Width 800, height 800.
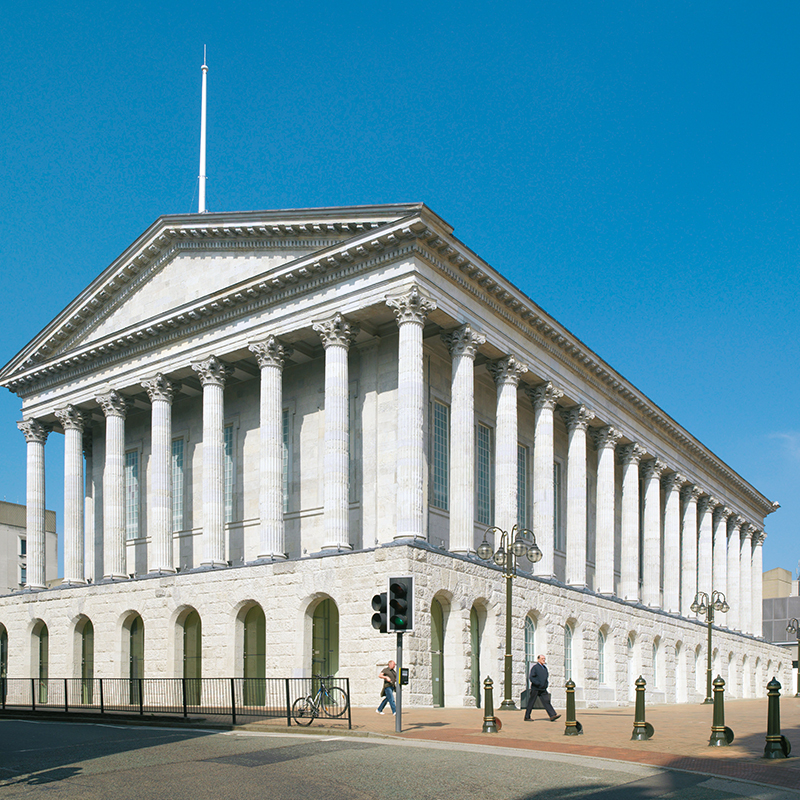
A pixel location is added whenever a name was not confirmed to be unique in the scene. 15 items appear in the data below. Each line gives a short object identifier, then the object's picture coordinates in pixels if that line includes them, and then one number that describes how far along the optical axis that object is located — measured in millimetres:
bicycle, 22234
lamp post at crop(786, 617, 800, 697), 62156
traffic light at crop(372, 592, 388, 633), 19609
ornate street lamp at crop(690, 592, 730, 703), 46875
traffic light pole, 18984
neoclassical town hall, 32219
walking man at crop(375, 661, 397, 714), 24125
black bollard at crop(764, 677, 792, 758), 15719
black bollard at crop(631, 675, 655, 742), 19016
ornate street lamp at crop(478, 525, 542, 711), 27839
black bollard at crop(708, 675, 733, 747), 17578
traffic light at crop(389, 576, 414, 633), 19172
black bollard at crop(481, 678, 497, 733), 20414
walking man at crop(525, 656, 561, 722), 24078
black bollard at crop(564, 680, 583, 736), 19891
